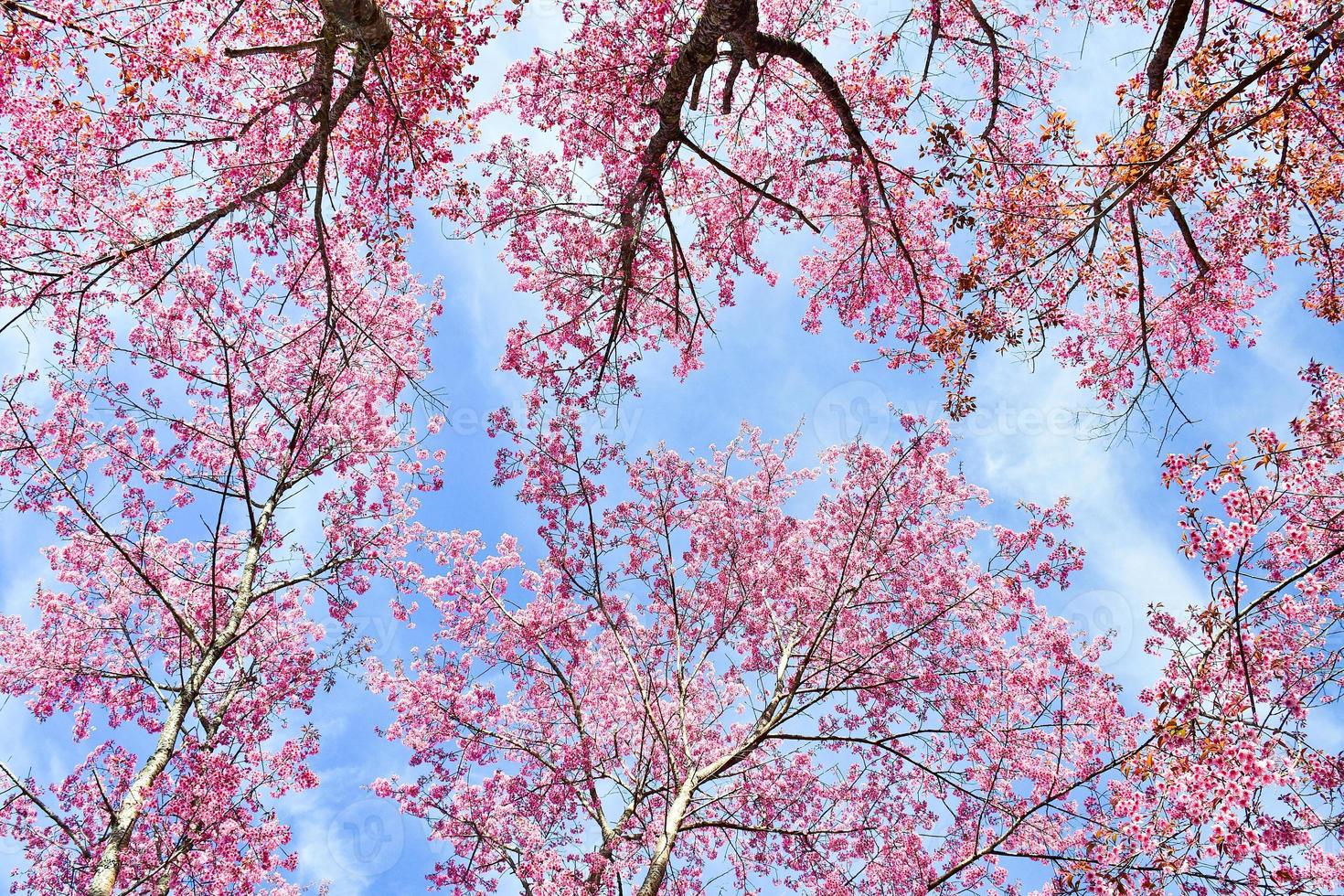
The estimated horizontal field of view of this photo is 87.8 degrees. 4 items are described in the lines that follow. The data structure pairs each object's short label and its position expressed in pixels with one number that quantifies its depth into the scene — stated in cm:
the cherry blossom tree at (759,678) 917
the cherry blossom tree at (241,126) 587
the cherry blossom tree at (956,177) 452
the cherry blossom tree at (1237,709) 377
